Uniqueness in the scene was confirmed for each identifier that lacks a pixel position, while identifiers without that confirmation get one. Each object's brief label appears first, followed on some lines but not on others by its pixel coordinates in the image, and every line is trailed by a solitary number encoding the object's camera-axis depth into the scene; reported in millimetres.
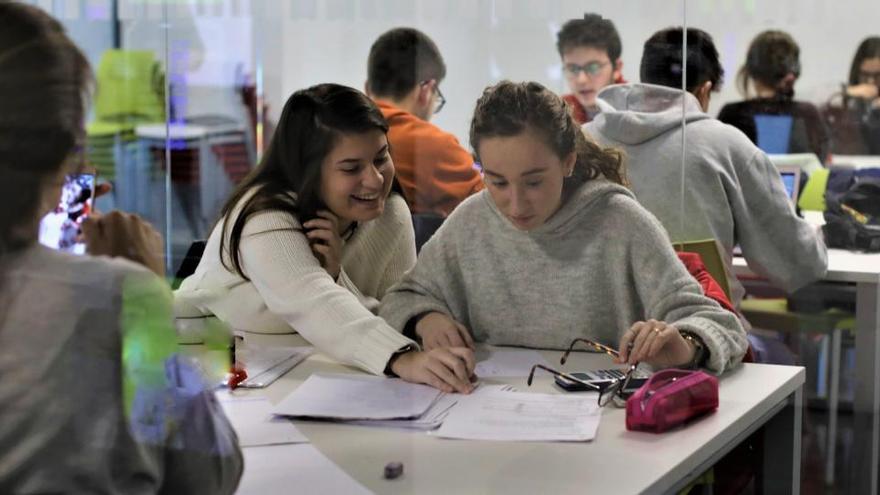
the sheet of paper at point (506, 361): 4398
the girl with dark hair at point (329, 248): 3703
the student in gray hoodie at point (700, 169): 4825
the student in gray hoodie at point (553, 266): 4512
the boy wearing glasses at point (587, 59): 4412
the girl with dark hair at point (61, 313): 2898
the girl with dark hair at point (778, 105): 6217
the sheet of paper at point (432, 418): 3873
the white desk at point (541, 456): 3598
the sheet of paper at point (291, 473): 3272
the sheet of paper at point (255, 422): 3270
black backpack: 6029
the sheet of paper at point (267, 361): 3855
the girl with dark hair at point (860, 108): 6332
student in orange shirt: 3678
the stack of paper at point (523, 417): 3859
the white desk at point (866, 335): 5929
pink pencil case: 3913
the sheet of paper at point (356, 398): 3912
